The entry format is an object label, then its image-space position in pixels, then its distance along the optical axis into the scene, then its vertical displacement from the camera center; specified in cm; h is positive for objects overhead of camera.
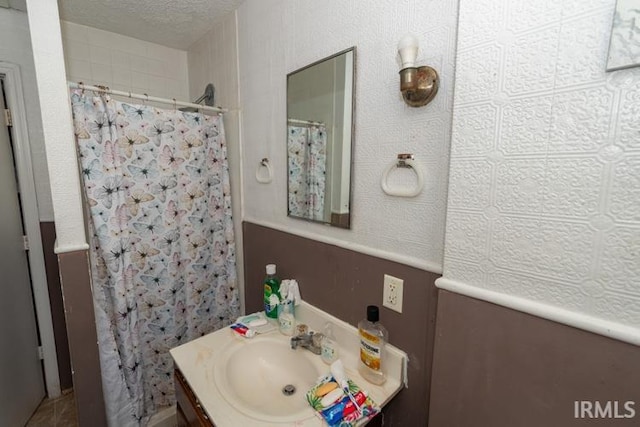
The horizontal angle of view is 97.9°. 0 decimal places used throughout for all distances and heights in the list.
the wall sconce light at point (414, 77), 73 +25
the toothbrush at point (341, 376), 82 -64
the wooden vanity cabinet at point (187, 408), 87 -79
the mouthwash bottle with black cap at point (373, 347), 88 -55
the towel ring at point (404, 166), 79 -1
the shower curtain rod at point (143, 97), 118 +36
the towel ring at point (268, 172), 137 +0
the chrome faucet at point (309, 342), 108 -66
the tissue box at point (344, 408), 77 -66
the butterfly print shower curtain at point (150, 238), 127 -35
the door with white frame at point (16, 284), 147 -63
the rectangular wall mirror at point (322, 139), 98 +13
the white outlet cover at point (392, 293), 87 -38
